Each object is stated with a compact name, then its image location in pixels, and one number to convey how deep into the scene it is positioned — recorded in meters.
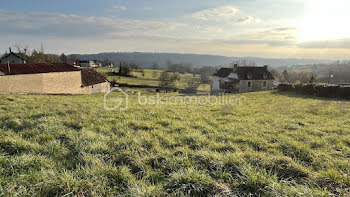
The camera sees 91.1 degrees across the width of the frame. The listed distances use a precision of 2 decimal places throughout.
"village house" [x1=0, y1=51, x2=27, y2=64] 39.71
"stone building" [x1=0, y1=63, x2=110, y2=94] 19.80
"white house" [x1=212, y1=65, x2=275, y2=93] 38.59
